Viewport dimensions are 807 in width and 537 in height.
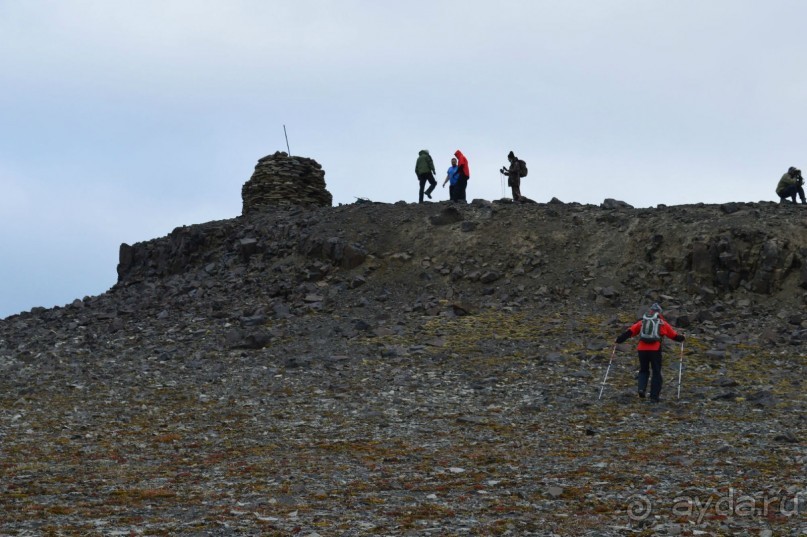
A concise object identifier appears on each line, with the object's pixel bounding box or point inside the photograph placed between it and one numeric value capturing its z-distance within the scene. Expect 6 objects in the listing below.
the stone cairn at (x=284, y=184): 43.53
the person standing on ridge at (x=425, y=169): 38.47
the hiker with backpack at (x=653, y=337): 20.83
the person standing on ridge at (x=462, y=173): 38.09
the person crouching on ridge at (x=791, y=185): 36.69
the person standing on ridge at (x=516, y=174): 38.38
